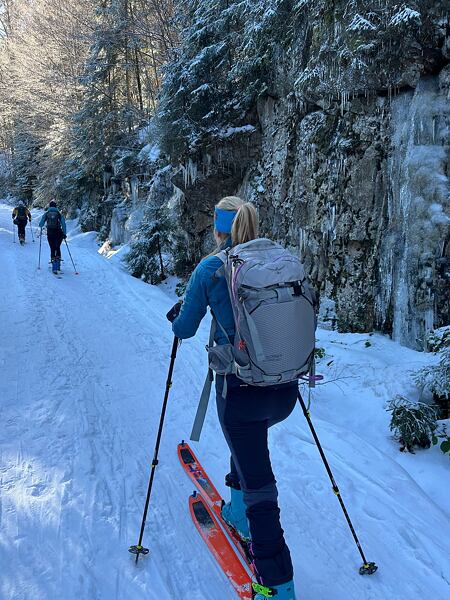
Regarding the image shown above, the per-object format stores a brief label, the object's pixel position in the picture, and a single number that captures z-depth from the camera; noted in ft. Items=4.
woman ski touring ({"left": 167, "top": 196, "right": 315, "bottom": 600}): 8.18
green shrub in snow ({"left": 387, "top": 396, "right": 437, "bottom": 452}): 15.81
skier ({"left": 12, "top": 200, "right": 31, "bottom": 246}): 58.65
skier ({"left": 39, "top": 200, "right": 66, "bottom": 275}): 42.68
